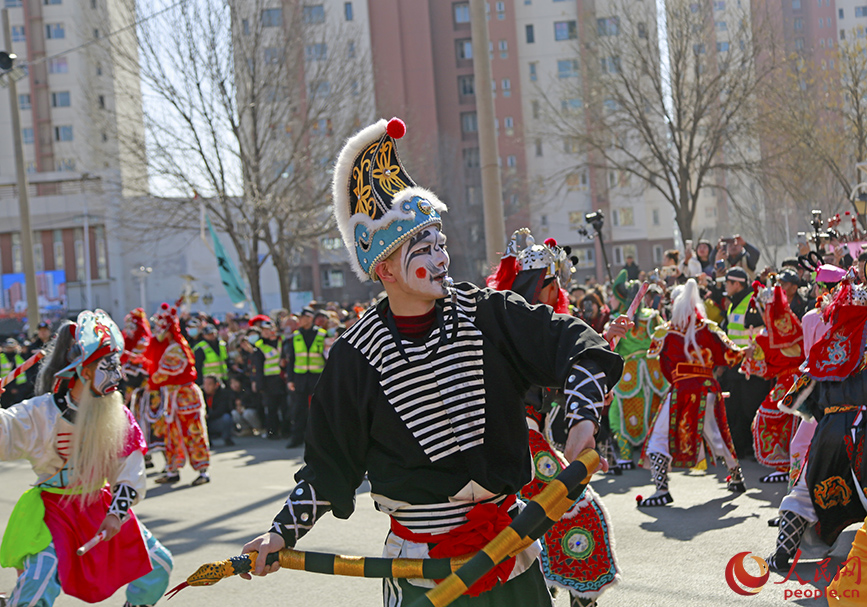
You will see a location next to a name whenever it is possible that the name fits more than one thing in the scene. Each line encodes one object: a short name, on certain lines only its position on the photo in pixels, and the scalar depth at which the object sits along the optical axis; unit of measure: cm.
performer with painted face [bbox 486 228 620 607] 420
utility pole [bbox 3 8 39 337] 1886
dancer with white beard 438
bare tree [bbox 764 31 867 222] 2123
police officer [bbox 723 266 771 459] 950
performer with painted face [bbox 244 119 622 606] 284
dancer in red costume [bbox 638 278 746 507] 784
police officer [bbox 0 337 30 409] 1684
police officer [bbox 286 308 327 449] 1356
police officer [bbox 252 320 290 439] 1452
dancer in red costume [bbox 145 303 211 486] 1062
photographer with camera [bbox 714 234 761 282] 1141
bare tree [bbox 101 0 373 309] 2162
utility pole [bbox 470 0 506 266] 991
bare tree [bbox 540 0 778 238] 2394
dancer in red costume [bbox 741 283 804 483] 802
